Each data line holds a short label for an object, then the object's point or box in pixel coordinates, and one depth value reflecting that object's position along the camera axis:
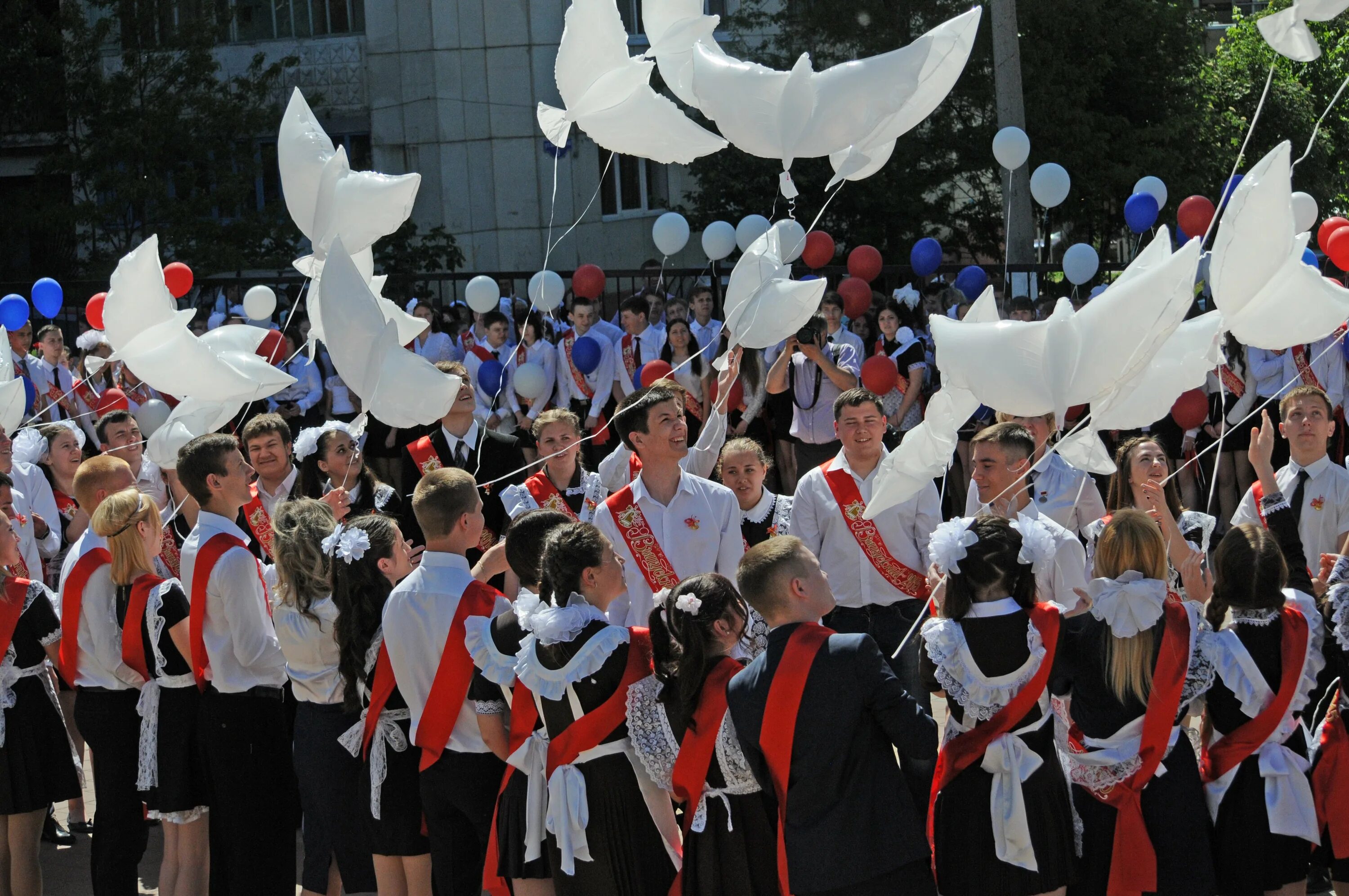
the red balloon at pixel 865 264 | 10.88
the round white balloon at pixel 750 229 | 11.29
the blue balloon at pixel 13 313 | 10.62
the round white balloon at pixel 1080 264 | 10.48
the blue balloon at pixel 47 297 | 11.32
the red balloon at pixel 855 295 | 10.34
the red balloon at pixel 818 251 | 10.87
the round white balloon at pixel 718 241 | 11.48
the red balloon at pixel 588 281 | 11.13
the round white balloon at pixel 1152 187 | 10.46
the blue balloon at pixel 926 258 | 11.25
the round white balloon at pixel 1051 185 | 10.56
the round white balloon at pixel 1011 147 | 10.70
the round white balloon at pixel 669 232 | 11.63
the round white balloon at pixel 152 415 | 9.54
